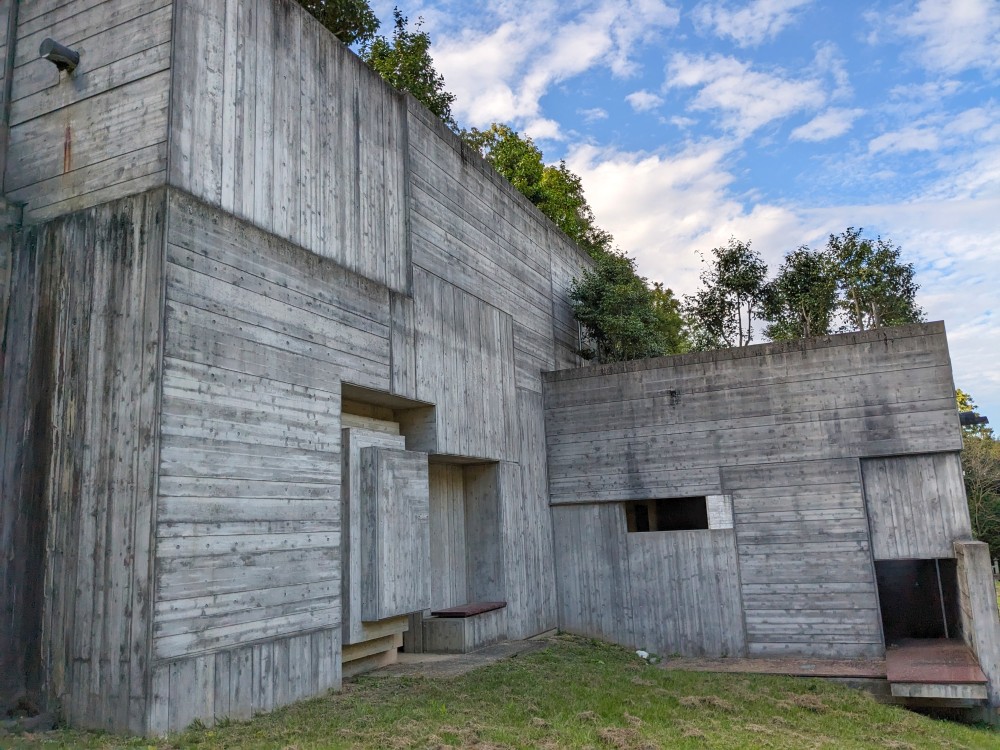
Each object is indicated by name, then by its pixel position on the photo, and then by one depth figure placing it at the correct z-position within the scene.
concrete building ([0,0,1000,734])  5.66
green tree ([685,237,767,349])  15.93
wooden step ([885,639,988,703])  7.83
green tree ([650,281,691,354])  26.64
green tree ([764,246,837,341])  15.27
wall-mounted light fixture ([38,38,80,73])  6.47
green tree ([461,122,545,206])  23.05
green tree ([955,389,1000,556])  21.59
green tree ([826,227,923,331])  15.98
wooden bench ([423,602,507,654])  9.42
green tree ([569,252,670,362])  14.35
